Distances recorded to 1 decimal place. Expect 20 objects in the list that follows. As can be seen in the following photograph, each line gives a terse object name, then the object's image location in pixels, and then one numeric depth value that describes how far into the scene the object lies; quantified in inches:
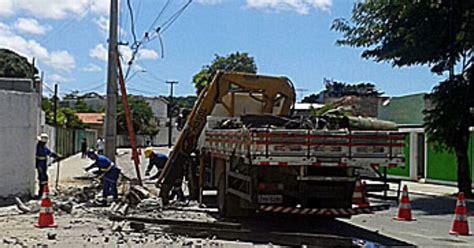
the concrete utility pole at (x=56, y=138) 1532.9
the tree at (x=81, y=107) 4894.2
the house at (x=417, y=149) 1128.2
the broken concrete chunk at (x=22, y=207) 604.7
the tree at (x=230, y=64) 2318.7
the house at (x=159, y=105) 5404.0
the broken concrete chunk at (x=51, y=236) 462.7
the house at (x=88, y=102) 5415.4
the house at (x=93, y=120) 3846.0
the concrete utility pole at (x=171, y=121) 2978.8
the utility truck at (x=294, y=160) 465.7
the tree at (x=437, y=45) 861.8
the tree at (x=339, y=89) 3714.8
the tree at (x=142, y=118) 3750.0
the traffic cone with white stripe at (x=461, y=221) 520.4
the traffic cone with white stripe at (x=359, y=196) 502.6
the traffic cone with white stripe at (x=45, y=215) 521.7
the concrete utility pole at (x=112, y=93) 930.7
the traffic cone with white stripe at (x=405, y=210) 611.8
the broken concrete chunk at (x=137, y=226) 500.1
